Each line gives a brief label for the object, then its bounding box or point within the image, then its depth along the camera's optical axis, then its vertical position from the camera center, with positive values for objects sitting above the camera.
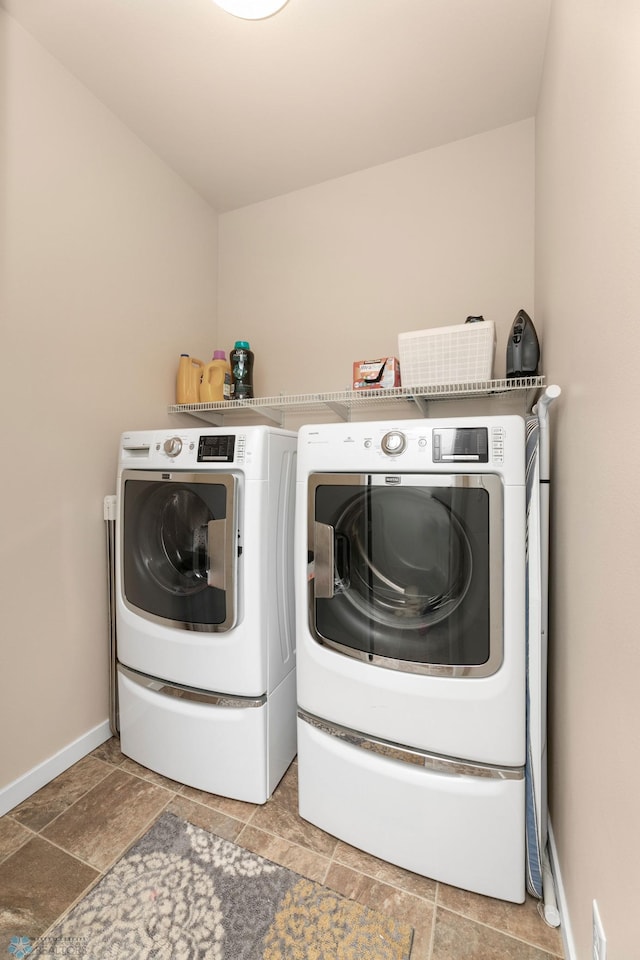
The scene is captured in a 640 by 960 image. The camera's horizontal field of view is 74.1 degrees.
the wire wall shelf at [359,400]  1.62 +0.34
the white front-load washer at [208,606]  1.44 -0.48
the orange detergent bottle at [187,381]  2.23 +0.49
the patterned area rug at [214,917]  1.05 -1.18
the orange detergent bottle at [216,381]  2.25 +0.49
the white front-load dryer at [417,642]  1.12 -0.49
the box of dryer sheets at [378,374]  1.84 +0.43
